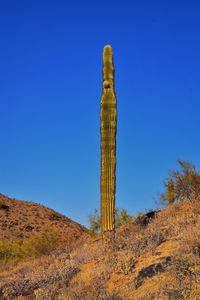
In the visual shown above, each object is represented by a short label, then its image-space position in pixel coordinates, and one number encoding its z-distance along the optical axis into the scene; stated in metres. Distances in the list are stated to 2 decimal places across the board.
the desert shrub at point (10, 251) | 21.27
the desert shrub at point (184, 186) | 19.45
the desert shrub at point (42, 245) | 18.75
